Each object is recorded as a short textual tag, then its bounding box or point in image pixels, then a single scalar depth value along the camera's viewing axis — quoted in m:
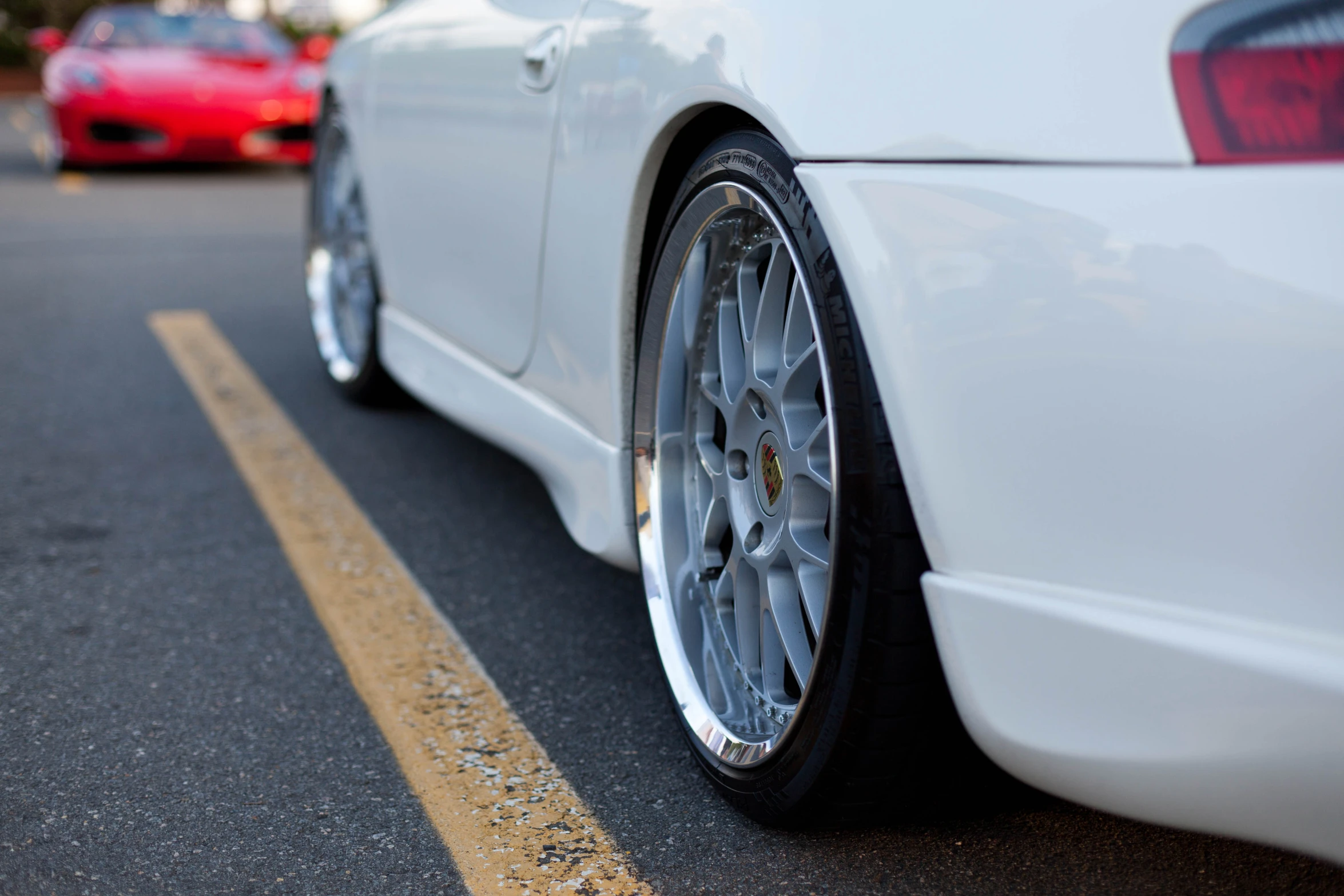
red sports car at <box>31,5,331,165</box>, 9.50
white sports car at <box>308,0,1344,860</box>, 1.12
